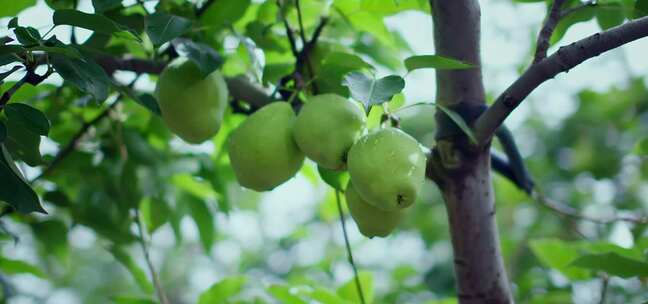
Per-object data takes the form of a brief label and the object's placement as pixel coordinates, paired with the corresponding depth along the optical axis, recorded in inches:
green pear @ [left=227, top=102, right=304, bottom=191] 59.7
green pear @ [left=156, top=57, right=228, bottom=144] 61.9
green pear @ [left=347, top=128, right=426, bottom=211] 56.8
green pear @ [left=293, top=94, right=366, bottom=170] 58.5
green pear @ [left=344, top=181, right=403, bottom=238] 59.2
